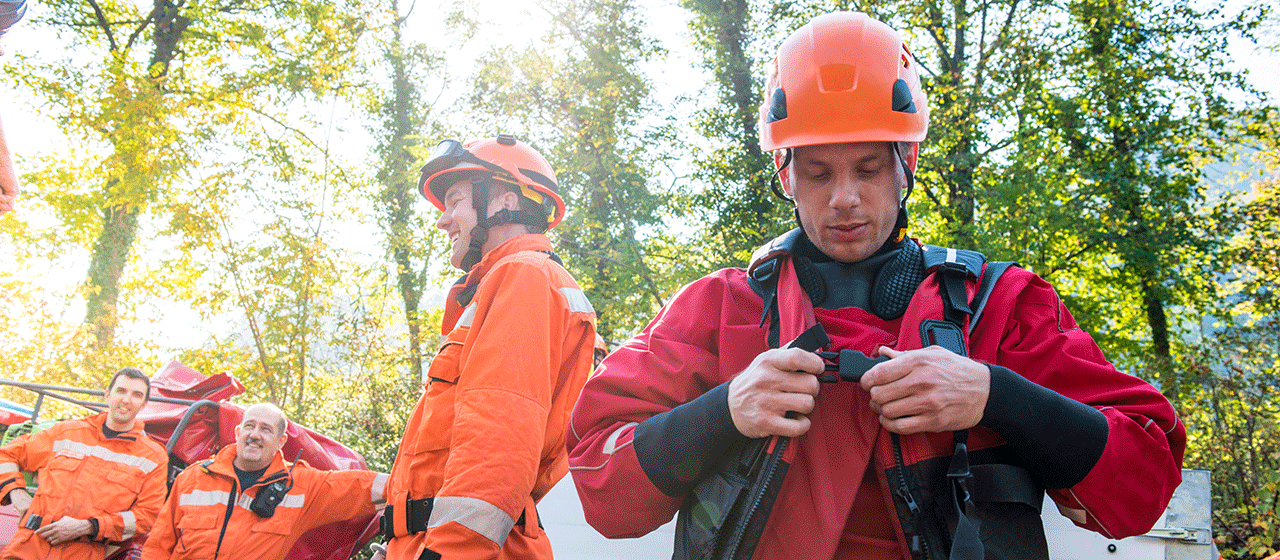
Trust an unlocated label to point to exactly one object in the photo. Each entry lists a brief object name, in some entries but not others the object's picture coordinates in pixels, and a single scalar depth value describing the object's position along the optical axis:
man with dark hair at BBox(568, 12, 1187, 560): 1.15
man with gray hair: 5.79
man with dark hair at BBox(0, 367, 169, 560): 6.05
